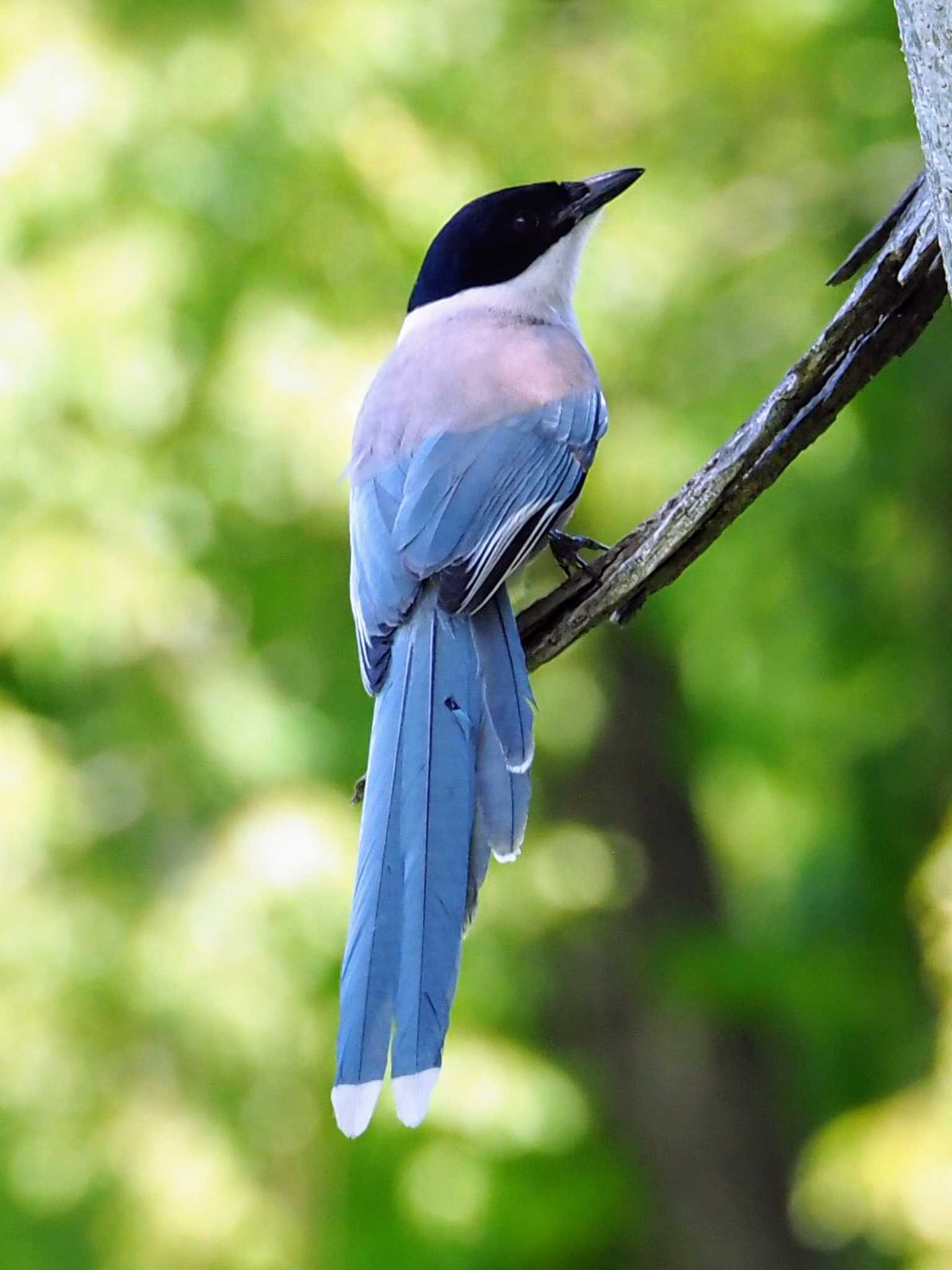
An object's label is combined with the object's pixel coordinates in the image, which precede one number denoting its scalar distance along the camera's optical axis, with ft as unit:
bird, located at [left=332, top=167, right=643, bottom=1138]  14.82
